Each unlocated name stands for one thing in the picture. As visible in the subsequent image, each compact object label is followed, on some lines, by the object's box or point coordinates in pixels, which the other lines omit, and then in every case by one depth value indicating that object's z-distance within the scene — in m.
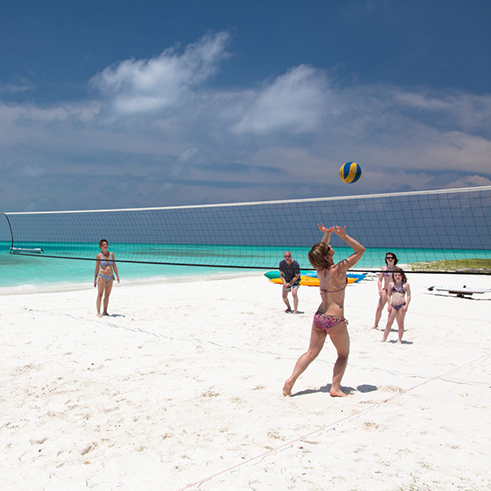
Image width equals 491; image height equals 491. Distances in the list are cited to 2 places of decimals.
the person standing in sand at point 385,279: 6.12
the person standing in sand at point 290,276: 8.16
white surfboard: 10.60
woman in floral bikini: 3.67
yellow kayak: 13.75
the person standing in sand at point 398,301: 5.92
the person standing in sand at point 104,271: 7.62
